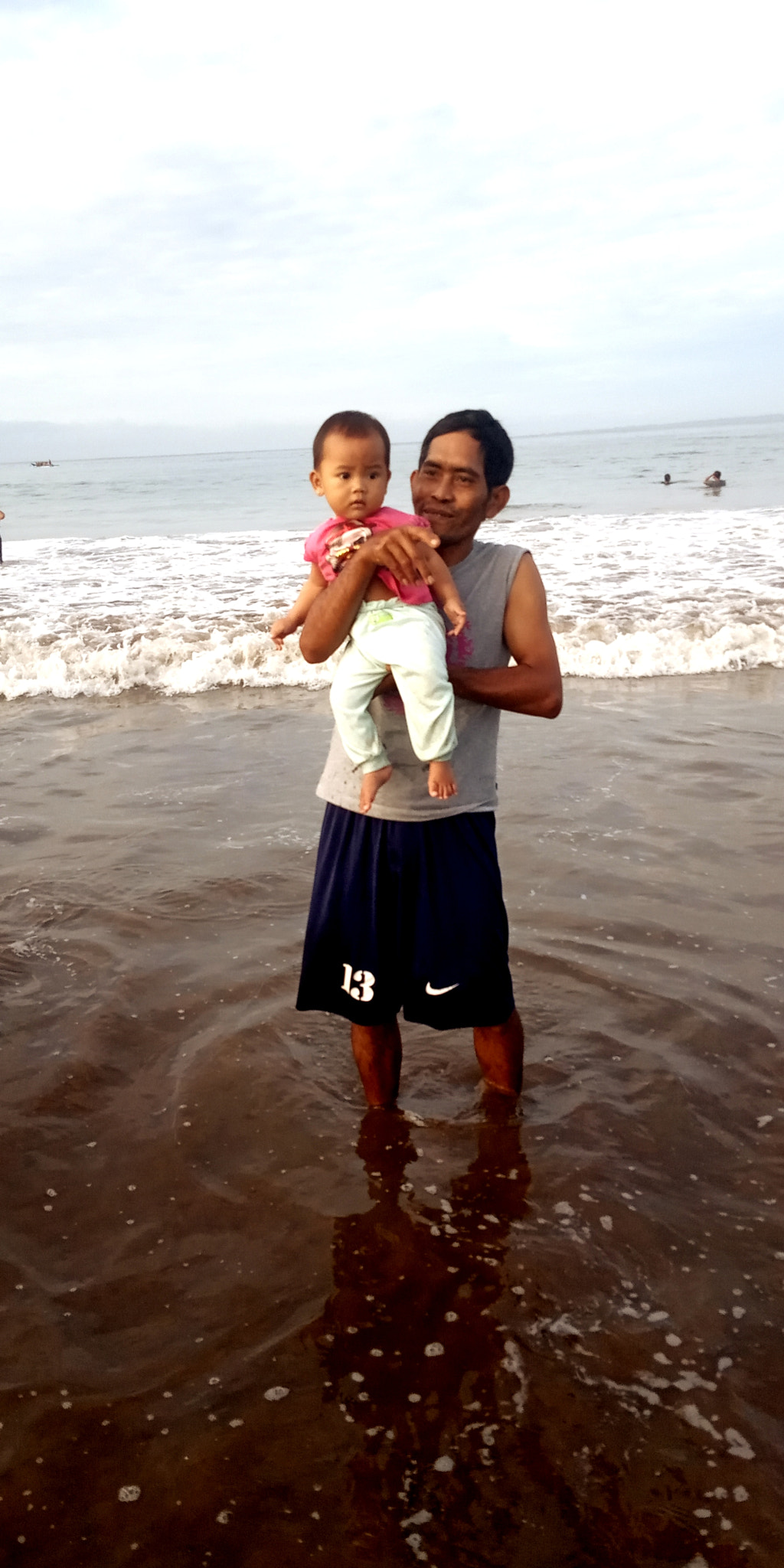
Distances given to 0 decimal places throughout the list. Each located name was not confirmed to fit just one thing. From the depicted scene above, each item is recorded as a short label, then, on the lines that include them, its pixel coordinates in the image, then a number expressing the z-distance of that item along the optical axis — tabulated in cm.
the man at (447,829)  261
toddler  243
